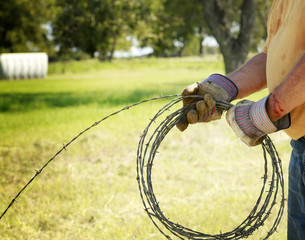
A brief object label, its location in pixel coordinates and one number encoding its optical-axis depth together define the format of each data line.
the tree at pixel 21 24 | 36.09
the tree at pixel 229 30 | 9.95
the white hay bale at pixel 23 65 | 23.17
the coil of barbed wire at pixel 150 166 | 1.99
